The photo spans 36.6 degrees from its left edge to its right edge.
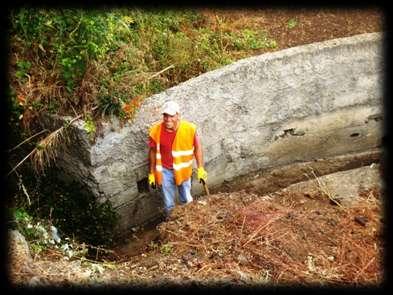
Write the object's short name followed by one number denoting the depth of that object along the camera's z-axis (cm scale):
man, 721
